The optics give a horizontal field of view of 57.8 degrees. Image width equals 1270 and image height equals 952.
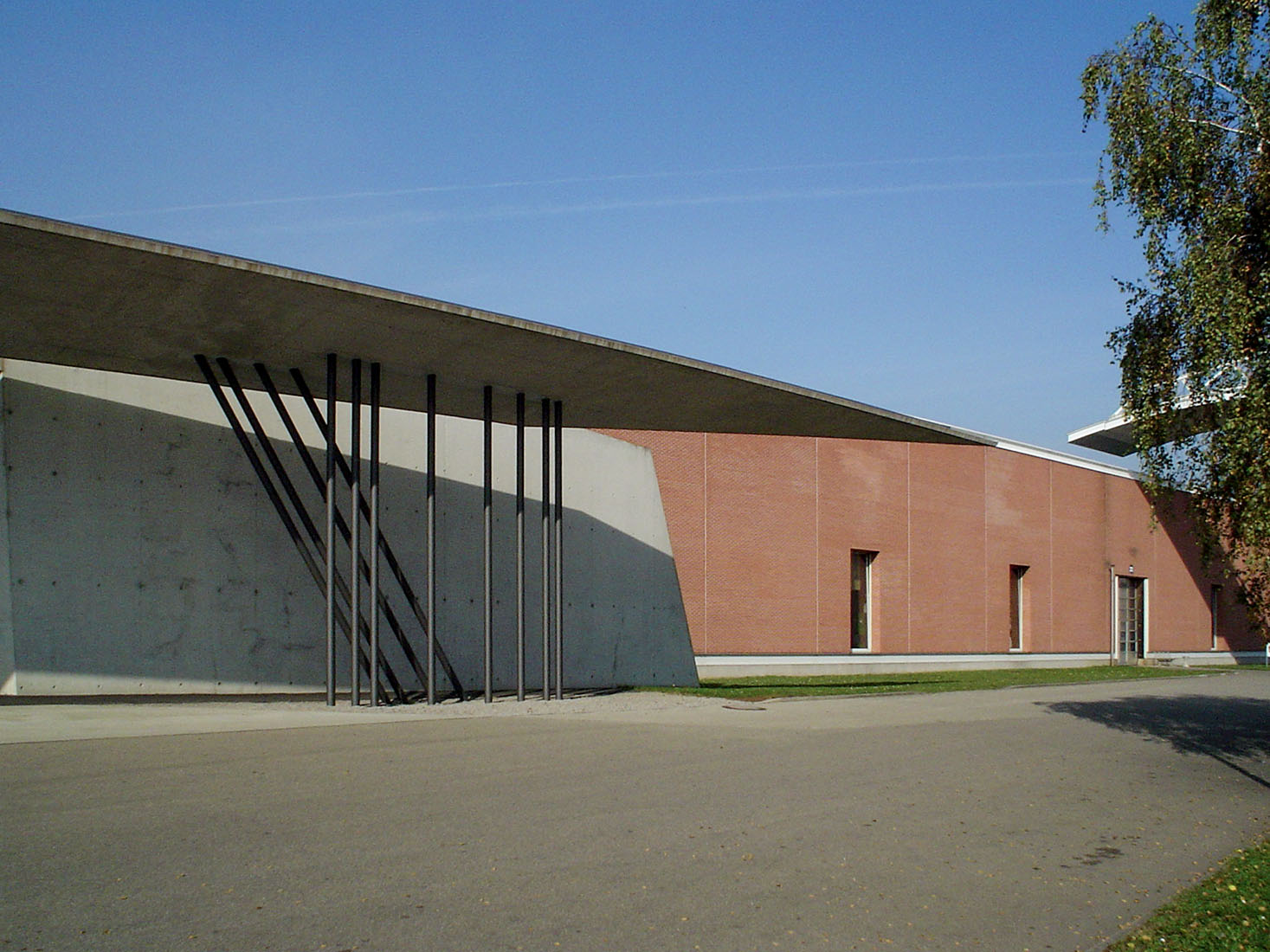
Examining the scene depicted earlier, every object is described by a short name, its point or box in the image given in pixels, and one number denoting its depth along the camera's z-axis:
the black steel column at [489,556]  17.48
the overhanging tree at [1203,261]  11.71
